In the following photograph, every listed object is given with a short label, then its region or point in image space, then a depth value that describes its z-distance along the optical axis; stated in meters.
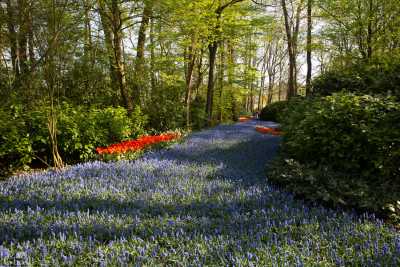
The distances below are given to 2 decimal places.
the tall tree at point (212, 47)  14.48
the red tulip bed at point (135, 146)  6.67
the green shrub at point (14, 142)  6.29
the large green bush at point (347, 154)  3.72
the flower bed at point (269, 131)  11.33
